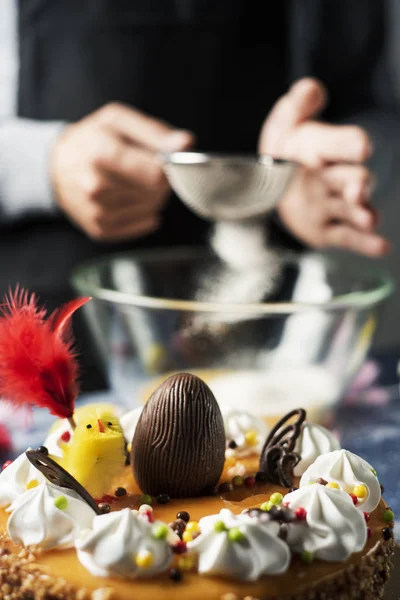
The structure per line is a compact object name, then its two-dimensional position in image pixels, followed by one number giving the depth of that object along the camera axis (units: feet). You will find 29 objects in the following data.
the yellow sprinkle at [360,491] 2.54
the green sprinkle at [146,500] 2.60
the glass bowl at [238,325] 4.13
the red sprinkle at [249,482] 2.78
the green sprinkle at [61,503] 2.36
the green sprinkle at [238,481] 2.78
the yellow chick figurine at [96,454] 2.56
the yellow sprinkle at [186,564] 2.17
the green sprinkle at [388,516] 2.57
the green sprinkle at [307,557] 2.22
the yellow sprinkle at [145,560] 2.11
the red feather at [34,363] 2.59
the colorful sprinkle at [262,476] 2.82
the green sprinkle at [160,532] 2.19
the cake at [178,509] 2.14
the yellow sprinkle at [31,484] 2.56
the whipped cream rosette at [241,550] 2.13
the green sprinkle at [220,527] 2.19
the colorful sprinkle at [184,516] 2.45
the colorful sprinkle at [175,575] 2.13
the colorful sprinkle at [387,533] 2.45
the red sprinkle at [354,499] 2.51
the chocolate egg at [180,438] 2.58
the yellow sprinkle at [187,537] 2.27
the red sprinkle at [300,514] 2.31
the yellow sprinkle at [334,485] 2.51
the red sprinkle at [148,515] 2.28
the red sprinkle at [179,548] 2.22
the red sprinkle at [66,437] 2.97
